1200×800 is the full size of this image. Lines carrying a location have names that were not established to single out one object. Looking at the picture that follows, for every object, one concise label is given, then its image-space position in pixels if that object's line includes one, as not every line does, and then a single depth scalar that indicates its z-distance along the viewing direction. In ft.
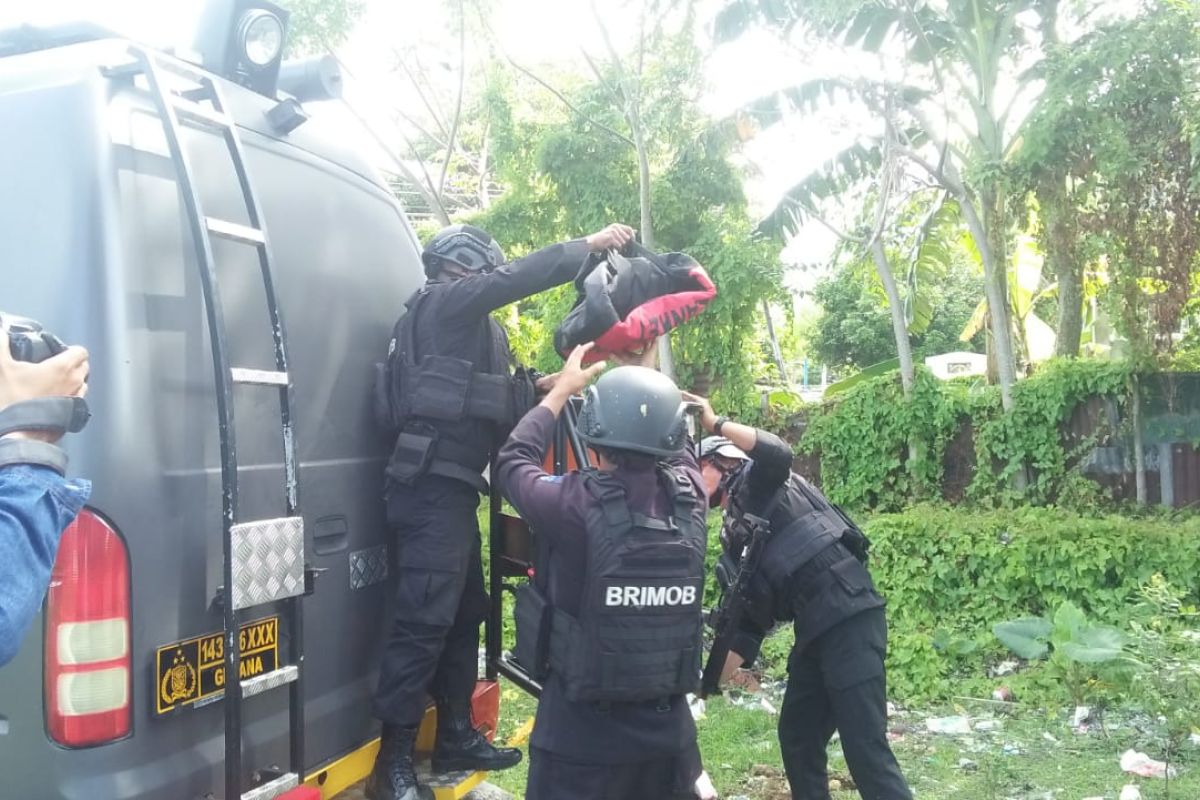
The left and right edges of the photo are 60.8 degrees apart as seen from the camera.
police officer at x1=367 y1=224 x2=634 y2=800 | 9.65
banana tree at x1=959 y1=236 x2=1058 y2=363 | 37.20
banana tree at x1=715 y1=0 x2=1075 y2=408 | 28.40
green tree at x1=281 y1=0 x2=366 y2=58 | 33.94
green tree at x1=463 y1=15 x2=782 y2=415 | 28.71
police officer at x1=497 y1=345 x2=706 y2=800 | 8.55
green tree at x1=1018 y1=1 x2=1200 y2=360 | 23.89
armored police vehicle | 6.68
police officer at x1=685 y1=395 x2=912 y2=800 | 11.01
